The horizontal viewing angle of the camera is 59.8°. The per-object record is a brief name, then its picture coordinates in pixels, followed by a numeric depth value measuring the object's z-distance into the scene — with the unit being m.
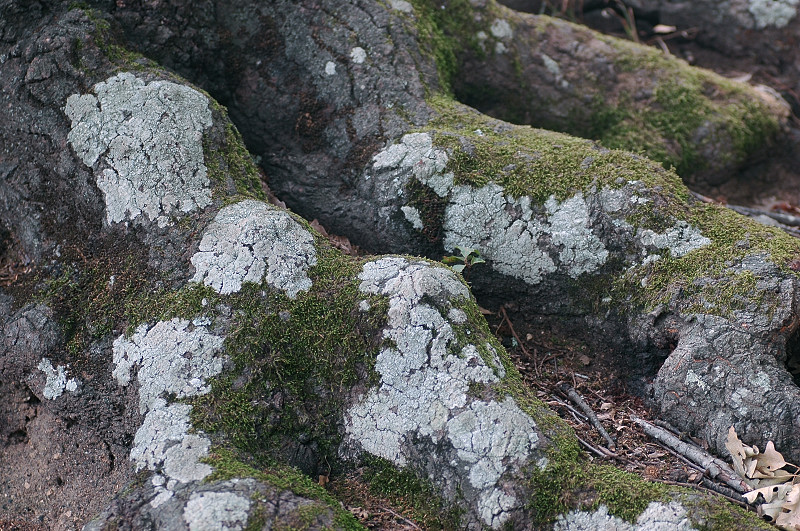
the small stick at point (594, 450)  2.99
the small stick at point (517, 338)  3.63
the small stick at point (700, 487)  2.72
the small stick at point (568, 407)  3.26
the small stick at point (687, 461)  2.92
